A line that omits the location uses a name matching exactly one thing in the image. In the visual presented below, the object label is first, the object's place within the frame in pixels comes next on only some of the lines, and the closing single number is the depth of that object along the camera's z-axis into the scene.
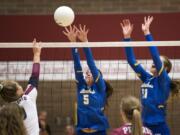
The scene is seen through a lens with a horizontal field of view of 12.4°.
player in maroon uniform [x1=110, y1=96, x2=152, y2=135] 7.18
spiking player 7.45
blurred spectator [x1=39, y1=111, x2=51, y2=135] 14.18
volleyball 10.24
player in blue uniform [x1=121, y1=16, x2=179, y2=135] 9.76
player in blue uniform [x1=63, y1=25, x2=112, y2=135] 10.26
